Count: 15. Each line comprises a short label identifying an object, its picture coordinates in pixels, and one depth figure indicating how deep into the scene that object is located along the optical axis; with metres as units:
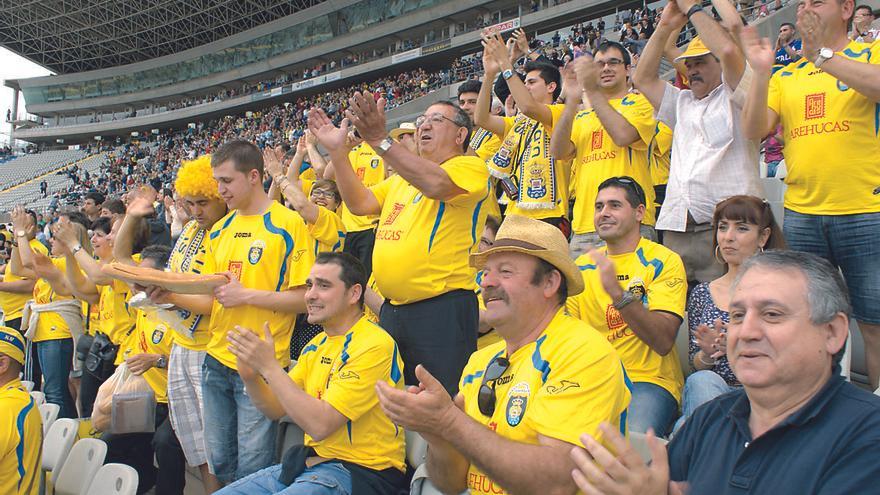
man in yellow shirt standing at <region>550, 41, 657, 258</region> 4.15
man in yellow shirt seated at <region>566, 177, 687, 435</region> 2.99
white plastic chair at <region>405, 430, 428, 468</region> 3.20
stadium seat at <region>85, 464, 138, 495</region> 3.73
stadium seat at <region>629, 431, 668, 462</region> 2.47
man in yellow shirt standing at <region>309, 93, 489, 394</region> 3.40
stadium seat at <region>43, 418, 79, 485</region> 4.62
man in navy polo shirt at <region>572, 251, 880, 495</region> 1.51
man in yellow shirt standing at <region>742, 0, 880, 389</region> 2.97
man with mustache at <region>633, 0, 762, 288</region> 3.60
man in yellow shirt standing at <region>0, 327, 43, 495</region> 3.80
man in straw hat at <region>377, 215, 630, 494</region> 1.88
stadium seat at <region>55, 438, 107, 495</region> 4.27
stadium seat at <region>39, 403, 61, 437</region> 5.32
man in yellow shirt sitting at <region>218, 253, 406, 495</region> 2.93
